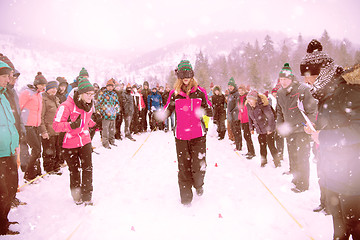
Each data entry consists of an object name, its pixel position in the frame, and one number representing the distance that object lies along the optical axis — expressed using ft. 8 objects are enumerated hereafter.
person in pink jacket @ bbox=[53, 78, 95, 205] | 13.35
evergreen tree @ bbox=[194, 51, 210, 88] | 192.03
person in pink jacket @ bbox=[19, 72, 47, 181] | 17.80
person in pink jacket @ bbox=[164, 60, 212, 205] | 14.02
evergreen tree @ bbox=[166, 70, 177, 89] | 200.95
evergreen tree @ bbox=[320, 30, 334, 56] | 212.64
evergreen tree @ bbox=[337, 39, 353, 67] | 194.80
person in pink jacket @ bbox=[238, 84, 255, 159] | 24.61
